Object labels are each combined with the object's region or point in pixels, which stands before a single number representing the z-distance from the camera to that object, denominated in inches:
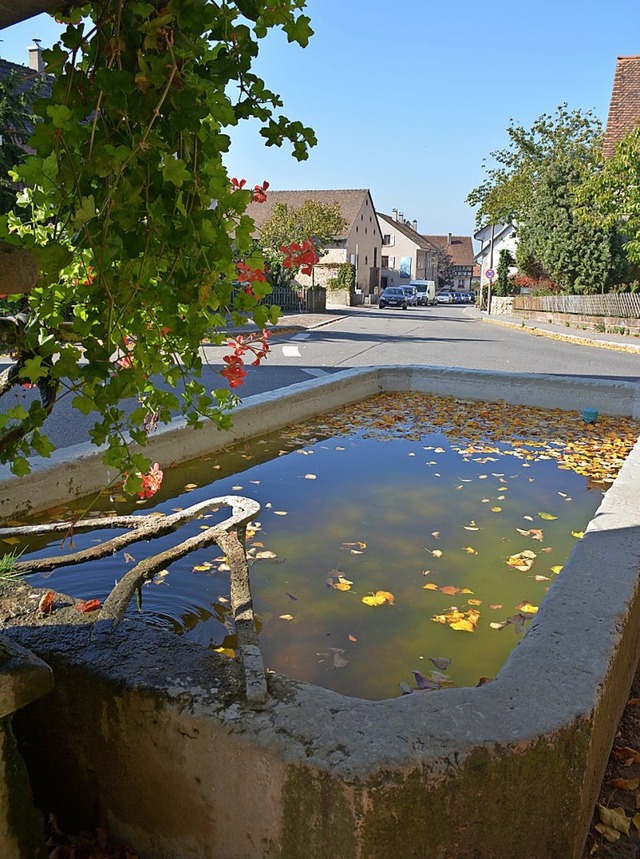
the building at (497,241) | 1946.4
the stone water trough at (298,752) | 69.8
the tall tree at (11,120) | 563.5
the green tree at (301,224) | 1668.3
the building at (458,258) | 4616.1
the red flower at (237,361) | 89.2
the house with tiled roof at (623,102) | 1167.0
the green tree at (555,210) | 1244.5
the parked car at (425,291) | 2432.3
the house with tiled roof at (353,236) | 2152.3
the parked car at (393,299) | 1939.0
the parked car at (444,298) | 2979.8
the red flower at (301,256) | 92.5
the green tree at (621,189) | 793.6
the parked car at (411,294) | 2088.6
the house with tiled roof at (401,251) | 3267.7
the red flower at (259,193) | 78.7
